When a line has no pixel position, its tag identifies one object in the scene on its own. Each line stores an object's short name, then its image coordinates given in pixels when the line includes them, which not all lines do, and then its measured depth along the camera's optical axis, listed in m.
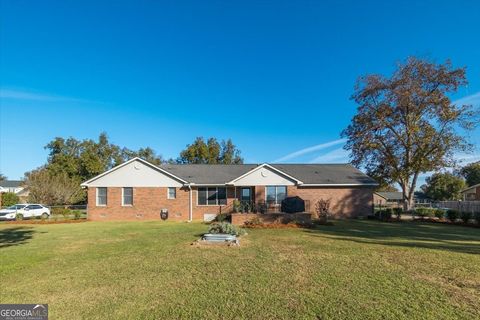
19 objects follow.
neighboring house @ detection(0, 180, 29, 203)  80.97
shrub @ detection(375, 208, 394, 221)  24.42
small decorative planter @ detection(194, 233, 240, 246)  11.43
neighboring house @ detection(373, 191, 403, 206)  80.99
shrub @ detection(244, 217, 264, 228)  18.34
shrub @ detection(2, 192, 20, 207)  39.38
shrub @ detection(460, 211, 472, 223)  21.27
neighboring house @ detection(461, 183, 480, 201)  53.28
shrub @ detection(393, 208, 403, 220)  25.15
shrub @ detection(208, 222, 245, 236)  12.69
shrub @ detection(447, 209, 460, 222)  22.39
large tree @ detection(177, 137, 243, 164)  54.56
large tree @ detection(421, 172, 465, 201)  72.50
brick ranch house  24.66
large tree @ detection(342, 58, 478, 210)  28.48
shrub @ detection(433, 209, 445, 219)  24.30
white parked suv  26.97
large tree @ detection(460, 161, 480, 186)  80.16
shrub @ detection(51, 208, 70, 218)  28.01
